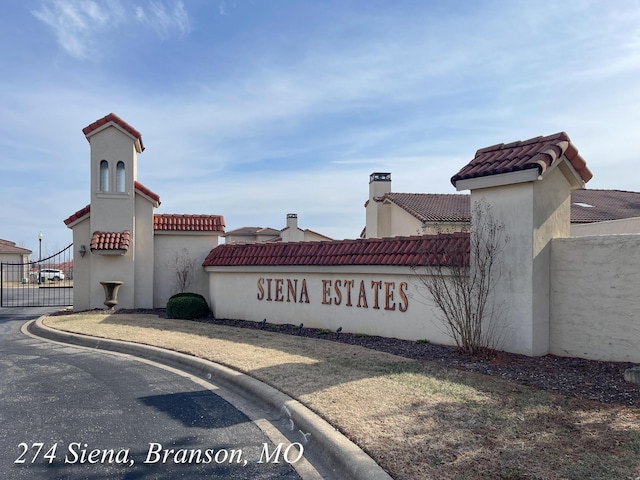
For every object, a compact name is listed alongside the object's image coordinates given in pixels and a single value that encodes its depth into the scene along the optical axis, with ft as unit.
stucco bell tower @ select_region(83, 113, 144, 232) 54.80
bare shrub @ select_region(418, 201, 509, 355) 28.25
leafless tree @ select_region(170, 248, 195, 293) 57.16
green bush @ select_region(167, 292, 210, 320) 49.62
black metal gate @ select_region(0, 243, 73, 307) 80.34
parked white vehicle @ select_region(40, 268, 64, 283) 165.11
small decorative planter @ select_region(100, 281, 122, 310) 53.57
